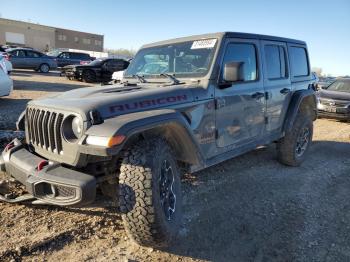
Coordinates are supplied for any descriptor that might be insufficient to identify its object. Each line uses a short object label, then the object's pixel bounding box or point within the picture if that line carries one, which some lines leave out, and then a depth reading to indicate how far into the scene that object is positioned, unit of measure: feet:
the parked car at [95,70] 60.39
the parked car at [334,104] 35.01
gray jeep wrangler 9.23
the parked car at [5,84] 30.63
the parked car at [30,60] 75.61
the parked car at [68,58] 86.58
